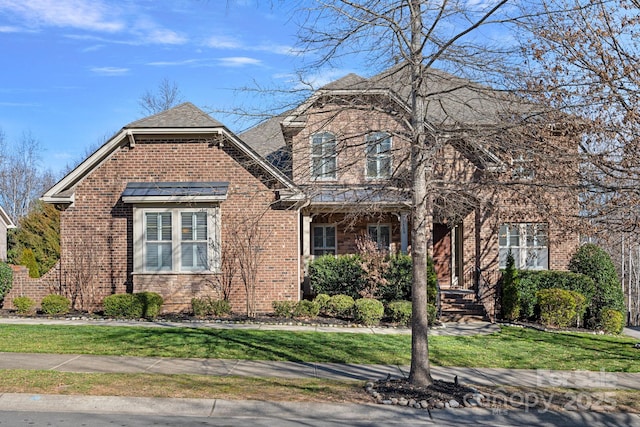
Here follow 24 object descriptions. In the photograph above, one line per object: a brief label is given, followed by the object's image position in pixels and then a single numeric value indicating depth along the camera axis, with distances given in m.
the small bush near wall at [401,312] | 15.50
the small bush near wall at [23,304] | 16.09
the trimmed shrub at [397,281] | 16.81
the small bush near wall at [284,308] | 16.10
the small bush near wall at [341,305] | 16.05
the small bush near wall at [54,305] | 15.88
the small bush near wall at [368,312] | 15.38
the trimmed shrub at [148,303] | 15.63
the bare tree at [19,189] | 45.56
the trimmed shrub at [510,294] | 17.47
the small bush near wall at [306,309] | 16.08
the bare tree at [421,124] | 8.73
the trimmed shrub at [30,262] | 26.03
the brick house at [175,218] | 16.66
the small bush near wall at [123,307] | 15.60
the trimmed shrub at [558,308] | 16.75
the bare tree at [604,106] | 10.43
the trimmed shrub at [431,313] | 15.23
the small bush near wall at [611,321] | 16.78
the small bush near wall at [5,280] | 17.50
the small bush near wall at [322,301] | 16.34
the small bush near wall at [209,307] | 16.05
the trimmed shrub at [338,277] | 17.11
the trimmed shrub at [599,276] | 17.66
